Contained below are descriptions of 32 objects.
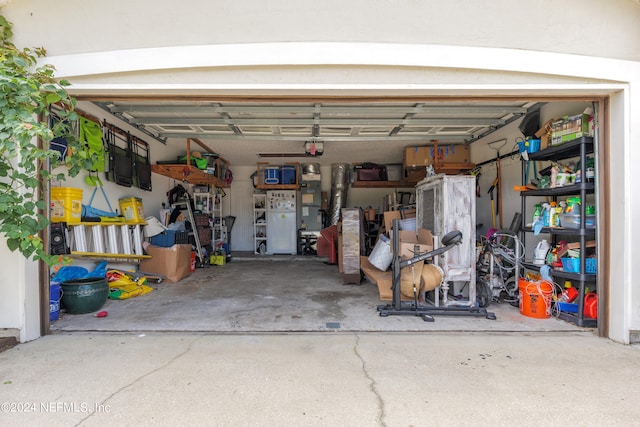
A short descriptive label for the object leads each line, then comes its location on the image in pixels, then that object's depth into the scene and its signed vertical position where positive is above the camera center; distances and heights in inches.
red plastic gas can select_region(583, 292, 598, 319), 121.6 -38.2
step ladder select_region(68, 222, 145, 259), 160.1 -15.2
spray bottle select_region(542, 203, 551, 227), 139.1 -1.8
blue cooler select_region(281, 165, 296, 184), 339.0 +40.6
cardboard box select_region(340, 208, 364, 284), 203.8 -21.9
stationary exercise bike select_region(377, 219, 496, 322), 130.3 -43.2
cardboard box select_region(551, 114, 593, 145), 123.1 +34.1
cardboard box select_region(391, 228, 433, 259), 150.3 -17.2
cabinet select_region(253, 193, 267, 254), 352.5 -12.7
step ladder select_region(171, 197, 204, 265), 251.6 -4.6
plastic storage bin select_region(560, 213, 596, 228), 122.5 -4.4
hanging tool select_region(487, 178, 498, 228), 209.8 +3.0
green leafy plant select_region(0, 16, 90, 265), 82.6 +23.5
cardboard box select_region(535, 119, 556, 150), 140.3 +35.2
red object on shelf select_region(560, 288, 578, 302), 130.9 -36.5
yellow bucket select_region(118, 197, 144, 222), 198.4 +3.1
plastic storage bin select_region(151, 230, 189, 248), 219.3 -18.9
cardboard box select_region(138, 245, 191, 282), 208.4 -33.9
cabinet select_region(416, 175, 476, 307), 143.6 -7.7
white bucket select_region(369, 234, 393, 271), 181.9 -26.4
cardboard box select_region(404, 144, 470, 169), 244.2 +45.1
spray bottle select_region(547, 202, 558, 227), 135.7 -2.3
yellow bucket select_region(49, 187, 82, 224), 148.9 +4.5
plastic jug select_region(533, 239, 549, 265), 144.4 -19.8
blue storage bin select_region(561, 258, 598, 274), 122.5 -22.7
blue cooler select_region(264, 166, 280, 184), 337.4 +40.6
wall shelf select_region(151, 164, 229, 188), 233.8 +32.0
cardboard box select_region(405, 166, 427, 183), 280.4 +34.8
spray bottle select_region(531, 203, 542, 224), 143.6 -1.9
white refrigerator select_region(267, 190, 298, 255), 346.3 -11.6
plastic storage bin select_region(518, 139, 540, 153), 148.1 +31.5
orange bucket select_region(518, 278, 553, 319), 133.0 -39.0
